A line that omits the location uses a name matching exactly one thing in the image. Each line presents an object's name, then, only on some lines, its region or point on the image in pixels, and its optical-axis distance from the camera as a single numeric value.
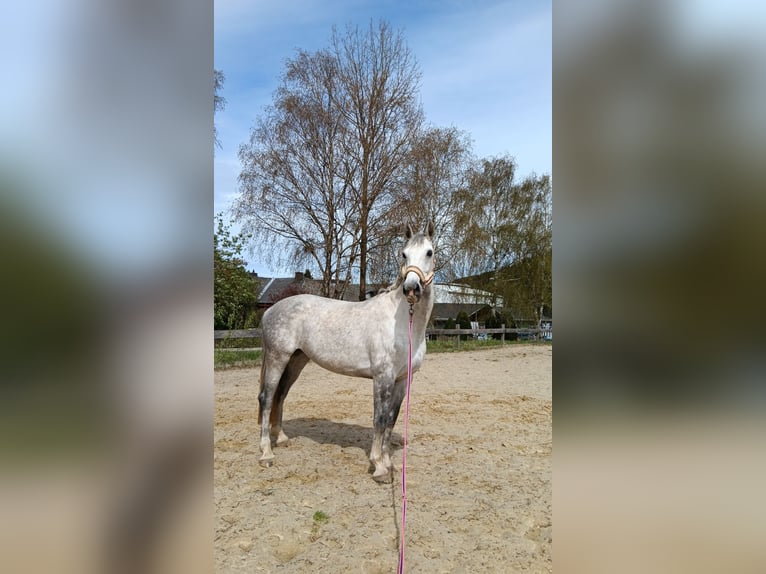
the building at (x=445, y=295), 15.93
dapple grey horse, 3.56
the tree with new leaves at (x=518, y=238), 24.08
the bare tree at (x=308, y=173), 13.56
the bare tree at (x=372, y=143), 13.92
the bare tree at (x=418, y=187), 13.88
